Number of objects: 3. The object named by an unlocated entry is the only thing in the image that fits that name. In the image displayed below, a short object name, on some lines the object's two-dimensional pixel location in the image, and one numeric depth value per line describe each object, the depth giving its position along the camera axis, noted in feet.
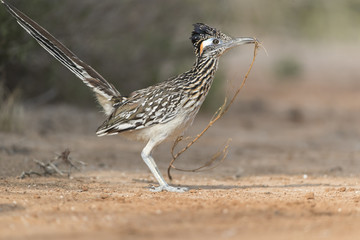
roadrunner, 42.96
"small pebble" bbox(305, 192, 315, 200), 38.34
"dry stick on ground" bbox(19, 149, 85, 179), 47.21
